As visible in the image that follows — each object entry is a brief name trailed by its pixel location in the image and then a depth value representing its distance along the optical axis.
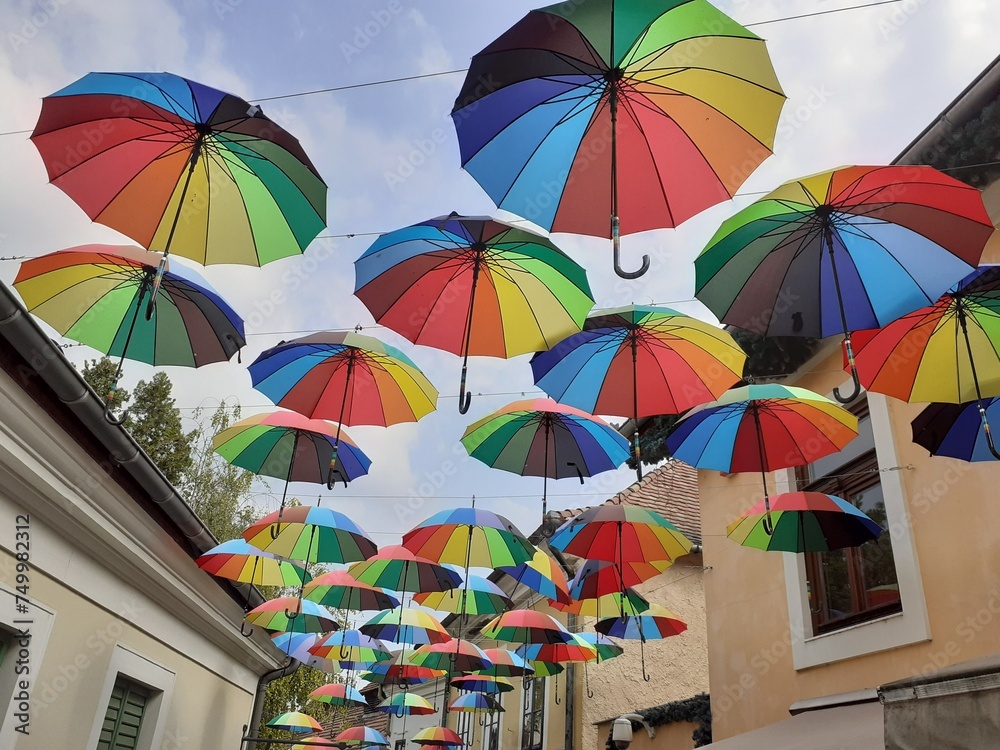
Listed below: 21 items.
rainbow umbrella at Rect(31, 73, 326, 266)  4.13
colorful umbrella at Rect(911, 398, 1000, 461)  5.80
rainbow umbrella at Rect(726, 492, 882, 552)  6.74
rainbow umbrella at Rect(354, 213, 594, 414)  5.32
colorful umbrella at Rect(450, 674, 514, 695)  14.86
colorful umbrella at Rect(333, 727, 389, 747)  19.45
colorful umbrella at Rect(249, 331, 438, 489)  6.75
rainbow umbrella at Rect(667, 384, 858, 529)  6.50
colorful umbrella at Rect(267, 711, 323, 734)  16.83
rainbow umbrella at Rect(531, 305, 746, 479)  6.06
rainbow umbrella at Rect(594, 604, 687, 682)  10.80
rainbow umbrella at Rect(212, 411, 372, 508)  7.70
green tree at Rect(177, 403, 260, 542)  18.67
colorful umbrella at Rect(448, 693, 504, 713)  16.30
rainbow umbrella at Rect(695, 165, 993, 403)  4.41
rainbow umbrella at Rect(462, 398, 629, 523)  7.70
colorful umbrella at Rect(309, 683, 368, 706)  16.33
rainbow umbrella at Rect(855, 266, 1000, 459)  5.14
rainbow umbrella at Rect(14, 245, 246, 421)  5.45
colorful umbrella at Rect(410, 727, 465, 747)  17.36
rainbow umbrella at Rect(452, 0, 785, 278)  3.71
